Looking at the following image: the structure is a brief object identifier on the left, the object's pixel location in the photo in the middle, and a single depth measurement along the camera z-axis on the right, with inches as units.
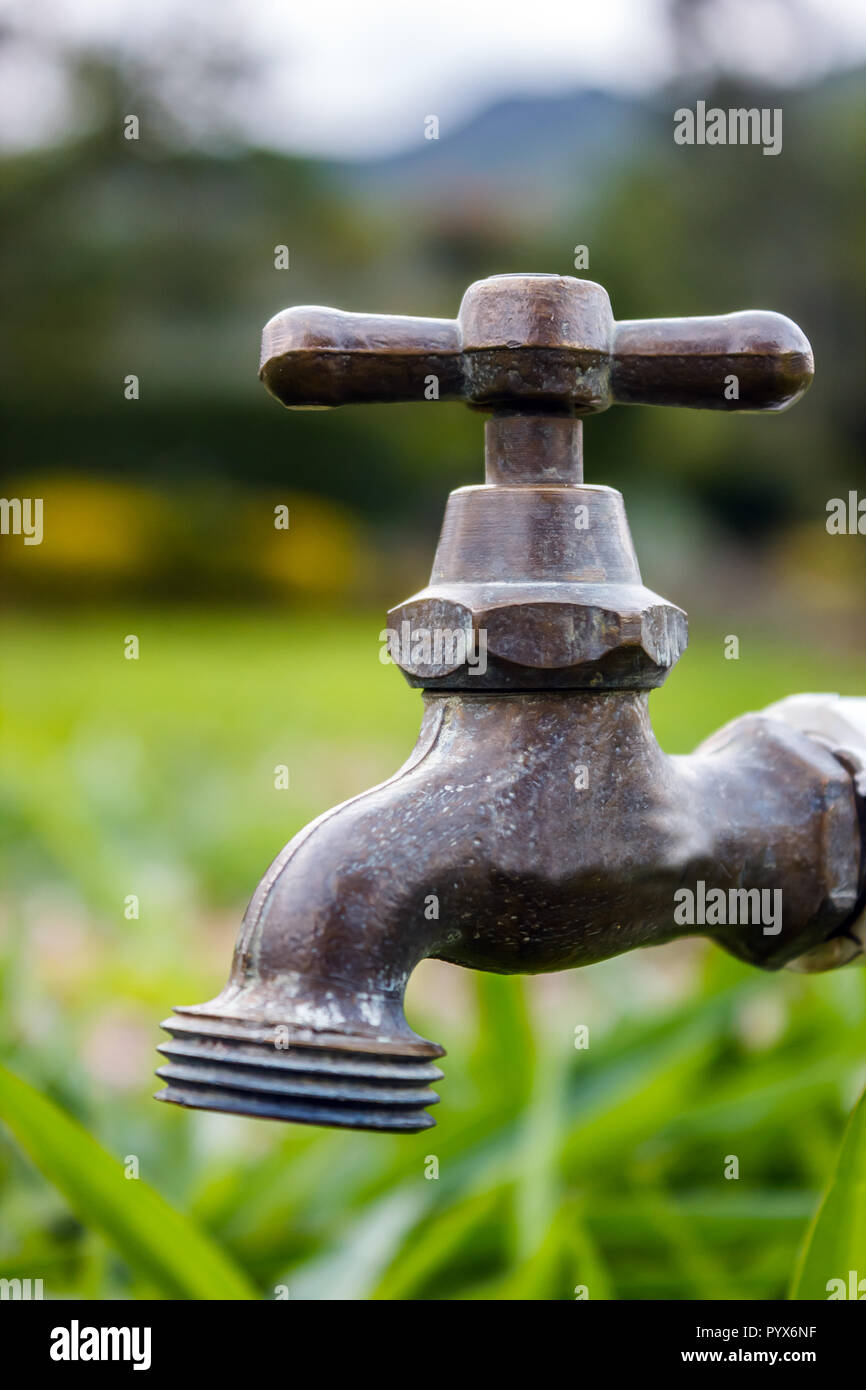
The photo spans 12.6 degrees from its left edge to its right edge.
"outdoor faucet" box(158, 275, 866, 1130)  15.2
